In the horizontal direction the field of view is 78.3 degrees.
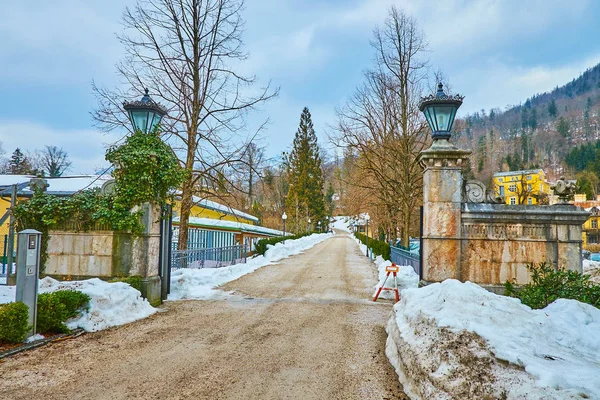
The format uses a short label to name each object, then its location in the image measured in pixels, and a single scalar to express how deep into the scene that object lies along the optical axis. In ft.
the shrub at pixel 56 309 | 18.94
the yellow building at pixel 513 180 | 231.16
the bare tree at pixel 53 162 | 174.20
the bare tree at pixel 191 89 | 45.70
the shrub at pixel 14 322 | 16.85
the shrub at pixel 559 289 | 17.53
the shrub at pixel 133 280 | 25.41
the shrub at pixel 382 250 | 59.49
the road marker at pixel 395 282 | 30.48
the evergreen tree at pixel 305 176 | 178.60
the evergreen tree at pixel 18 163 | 181.57
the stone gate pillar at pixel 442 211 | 25.63
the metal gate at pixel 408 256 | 27.35
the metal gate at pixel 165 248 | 29.12
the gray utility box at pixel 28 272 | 18.03
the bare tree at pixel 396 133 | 53.06
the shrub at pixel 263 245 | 77.00
